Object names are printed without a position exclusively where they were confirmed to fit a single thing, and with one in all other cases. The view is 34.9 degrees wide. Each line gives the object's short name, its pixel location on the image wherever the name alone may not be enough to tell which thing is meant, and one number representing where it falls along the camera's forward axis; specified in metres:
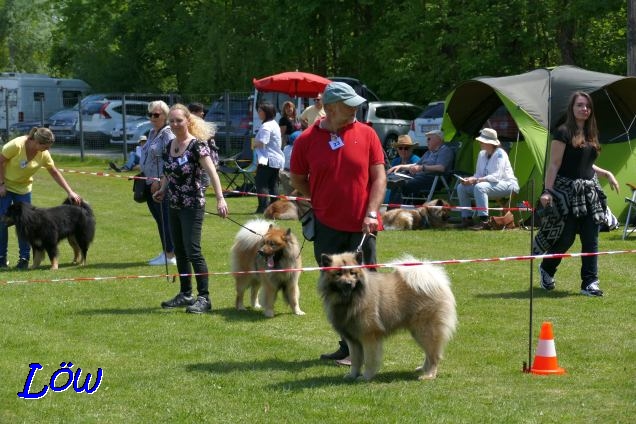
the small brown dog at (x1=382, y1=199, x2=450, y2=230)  14.36
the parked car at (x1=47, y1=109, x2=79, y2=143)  30.28
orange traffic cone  6.34
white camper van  37.19
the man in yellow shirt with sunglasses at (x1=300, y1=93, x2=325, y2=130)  16.38
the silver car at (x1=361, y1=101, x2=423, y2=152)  25.97
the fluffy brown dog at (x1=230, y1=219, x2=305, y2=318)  8.30
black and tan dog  11.31
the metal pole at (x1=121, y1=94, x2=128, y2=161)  26.77
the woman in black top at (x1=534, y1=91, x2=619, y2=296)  8.64
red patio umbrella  21.66
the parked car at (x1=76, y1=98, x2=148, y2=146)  29.28
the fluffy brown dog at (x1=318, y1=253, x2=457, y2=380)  6.10
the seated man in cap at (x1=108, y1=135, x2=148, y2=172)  23.50
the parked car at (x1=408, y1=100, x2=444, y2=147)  23.80
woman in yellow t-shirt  10.73
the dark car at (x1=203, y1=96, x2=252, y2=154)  26.23
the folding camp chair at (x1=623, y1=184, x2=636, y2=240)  12.75
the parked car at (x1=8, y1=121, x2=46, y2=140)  33.58
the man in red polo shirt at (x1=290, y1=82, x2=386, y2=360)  6.44
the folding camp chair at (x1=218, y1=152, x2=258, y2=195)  18.75
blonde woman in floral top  8.16
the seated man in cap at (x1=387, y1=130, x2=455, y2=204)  15.24
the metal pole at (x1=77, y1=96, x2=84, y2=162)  28.15
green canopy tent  13.70
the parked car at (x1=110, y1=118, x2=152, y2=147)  28.22
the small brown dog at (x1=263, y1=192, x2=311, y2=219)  15.30
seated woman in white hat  13.89
